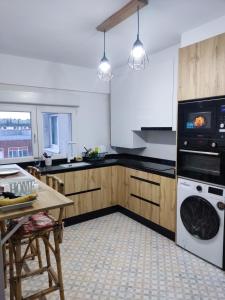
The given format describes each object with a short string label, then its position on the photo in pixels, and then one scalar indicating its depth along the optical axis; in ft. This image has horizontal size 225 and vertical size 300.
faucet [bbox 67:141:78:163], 11.55
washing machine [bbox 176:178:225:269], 6.82
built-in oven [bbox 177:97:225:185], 6.71
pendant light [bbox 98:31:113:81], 7.15
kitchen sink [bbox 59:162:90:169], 10.34
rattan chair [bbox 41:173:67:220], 9.47
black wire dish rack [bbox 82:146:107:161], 11.83
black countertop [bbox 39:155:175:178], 9.11
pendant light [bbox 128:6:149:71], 5.87
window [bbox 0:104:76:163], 10.21
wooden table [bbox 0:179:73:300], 4.09
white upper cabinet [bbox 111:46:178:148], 9.20
